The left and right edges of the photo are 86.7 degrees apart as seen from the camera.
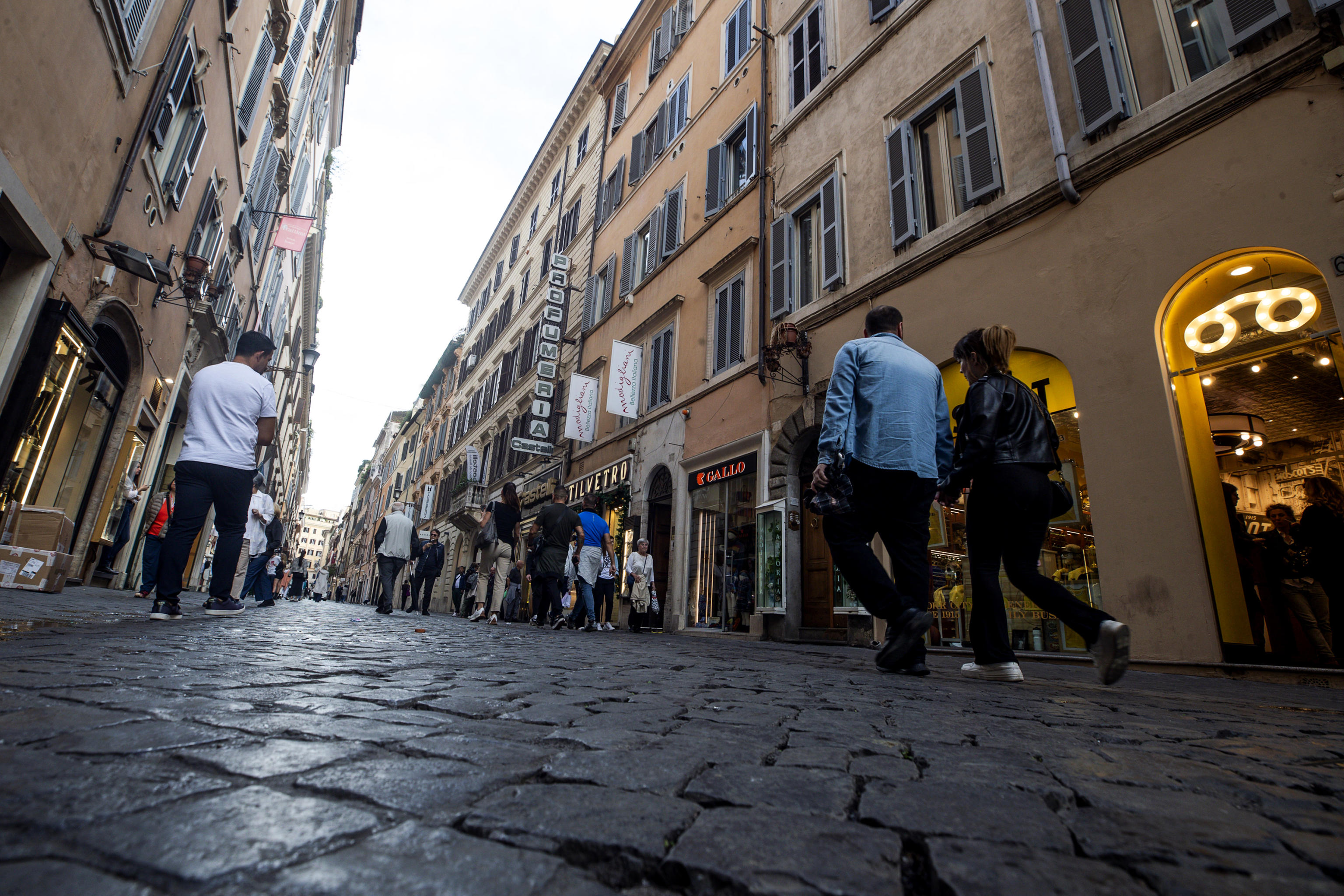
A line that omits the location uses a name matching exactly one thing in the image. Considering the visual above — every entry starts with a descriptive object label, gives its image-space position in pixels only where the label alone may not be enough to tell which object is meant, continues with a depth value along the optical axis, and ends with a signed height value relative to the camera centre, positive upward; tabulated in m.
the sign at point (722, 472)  10.97 +2.61
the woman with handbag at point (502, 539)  9.95 +1.28
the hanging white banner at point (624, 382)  14.41 +4.96
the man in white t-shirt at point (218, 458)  4.70 +1.02
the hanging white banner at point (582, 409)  15.98 +4.88
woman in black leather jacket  3.46 +0.76
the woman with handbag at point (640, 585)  11.04 +0.75
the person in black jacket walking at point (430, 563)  15.46 +1.33
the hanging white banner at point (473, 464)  25.64 +5.70
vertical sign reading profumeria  18.36 +6.78
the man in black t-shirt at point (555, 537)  9.17 +1.19
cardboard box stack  6.24 +0.50
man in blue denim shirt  3.64 +0.92
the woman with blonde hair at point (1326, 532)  5.32 +1.01
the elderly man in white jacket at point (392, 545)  10.64 +1.15
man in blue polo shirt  9.86 +0.97
